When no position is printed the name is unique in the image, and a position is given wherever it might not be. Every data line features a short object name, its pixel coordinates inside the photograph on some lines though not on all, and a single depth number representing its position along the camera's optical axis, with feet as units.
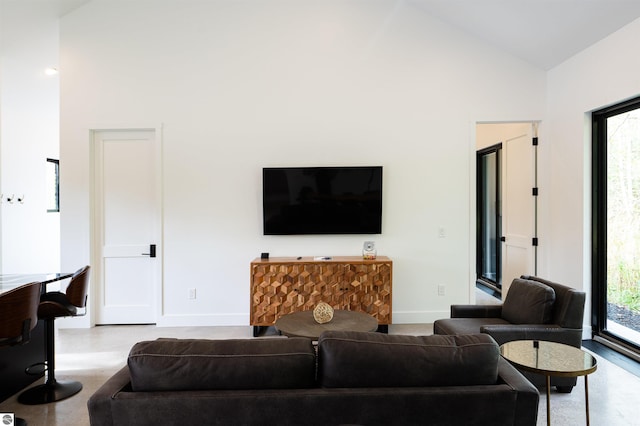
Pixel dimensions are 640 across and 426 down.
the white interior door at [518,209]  15.24
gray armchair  8.81
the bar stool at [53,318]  8.85
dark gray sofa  4.56
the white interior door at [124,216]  14.80
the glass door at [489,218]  19.81
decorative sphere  9.55
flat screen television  14.40
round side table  6.00
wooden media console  13.29
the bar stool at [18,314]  7.22
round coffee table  8.95
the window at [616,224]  11.34
